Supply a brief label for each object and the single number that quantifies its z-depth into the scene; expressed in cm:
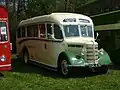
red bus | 729
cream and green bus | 791
